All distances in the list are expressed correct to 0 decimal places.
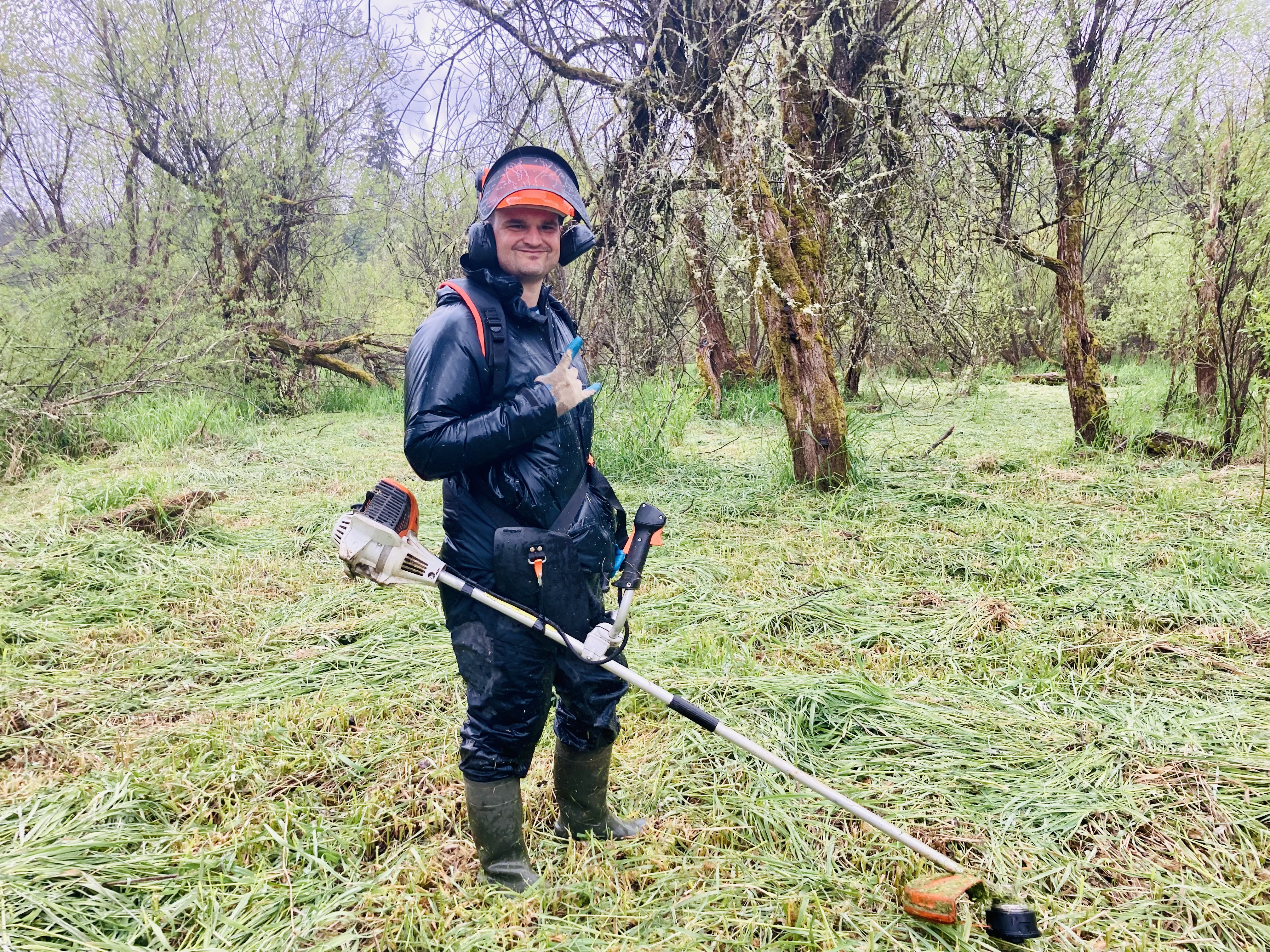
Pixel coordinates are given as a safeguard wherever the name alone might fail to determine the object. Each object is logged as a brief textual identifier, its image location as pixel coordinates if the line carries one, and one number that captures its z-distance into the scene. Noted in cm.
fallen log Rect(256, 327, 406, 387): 1099
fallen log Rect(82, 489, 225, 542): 479
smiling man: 177
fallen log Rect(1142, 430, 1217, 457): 638
